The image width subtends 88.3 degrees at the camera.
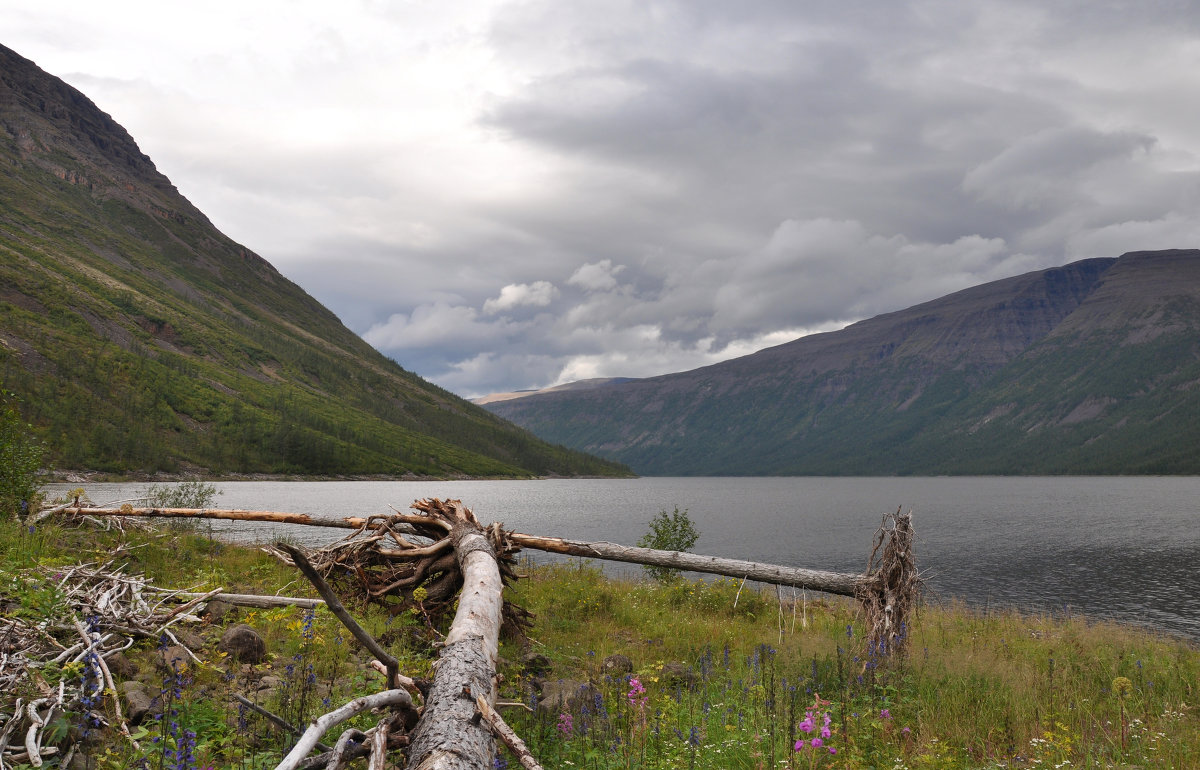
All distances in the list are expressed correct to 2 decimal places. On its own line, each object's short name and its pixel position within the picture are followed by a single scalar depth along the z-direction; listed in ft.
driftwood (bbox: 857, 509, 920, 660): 34.19
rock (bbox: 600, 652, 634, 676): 30.99
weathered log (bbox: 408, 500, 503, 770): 14.37
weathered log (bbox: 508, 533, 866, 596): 39.70
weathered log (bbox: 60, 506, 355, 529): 45.50
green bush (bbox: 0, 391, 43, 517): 41.81
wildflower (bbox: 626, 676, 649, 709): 22.70
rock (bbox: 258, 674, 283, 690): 23.48
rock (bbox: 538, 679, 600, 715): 24.13
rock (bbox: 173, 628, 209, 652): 26.25
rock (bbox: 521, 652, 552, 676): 32.27
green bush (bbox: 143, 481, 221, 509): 89.25
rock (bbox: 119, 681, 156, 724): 19.15
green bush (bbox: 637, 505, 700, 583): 79.30
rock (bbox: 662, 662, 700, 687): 31.96
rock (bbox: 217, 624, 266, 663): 26.09
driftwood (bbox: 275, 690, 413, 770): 11.73
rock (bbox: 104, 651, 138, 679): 21.83
